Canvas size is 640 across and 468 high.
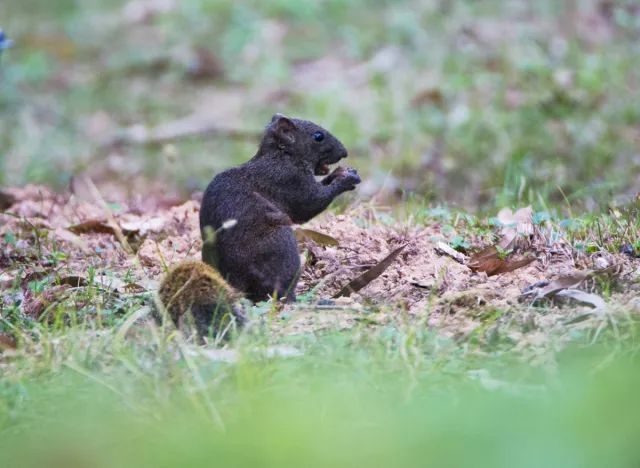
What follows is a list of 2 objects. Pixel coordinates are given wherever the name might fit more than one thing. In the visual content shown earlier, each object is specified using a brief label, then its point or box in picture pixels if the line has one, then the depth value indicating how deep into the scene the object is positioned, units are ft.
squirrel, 30.99
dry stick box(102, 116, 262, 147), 63.51
